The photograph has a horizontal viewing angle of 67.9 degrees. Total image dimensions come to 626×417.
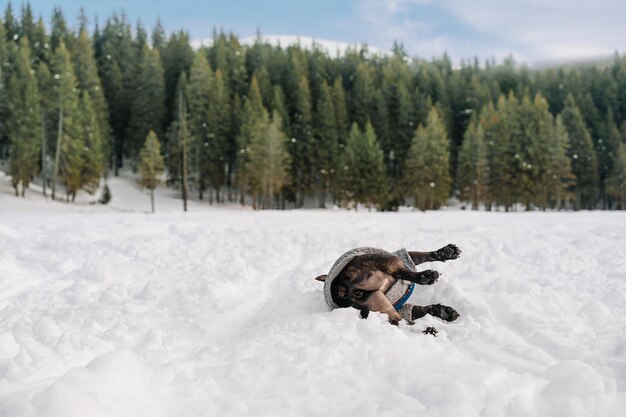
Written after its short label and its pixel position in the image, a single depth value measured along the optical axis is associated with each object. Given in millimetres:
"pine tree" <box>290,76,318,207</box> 57594
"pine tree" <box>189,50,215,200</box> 55844
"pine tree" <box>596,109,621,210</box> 68750
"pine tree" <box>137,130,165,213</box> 45500
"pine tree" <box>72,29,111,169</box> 59594
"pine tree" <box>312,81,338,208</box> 58000
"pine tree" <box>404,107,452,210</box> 50438
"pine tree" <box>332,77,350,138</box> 63625
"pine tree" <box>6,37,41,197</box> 43219
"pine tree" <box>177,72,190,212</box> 38231
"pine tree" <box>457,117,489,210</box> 52875
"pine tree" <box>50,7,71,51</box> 79738
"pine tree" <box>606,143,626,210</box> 61625
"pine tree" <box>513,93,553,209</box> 51469
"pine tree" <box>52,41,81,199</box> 46844
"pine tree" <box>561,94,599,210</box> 62531
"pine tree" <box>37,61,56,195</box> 47691
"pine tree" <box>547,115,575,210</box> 52031
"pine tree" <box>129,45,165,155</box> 65250
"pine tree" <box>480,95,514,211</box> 51812
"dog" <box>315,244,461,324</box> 4320
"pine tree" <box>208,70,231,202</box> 55781
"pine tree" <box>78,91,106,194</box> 48656
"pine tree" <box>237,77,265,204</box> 52306
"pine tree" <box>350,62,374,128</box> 70250
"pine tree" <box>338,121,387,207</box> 52062
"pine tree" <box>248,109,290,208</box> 49688
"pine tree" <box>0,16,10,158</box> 49219
